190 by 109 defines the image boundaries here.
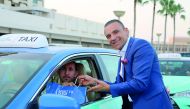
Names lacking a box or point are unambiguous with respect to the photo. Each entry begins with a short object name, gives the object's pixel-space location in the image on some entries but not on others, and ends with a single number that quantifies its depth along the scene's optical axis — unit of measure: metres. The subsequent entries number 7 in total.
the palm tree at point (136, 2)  27.19
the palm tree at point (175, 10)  35.96
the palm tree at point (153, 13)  29.76
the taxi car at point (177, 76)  4.35
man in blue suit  1.98
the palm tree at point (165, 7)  34.89
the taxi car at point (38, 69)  1.83
